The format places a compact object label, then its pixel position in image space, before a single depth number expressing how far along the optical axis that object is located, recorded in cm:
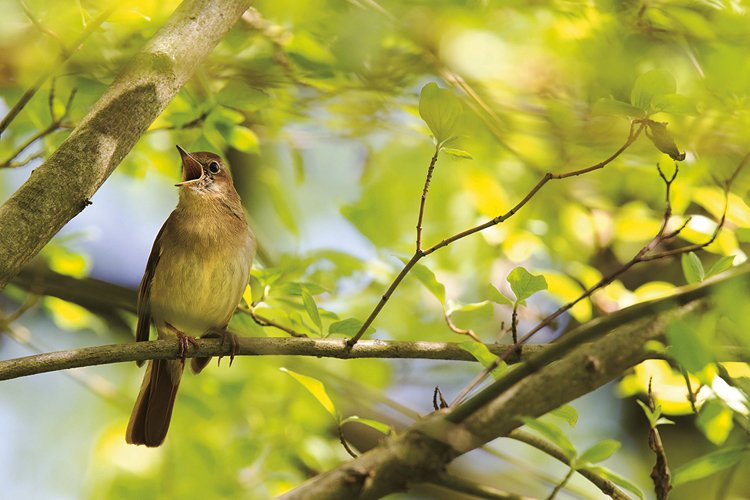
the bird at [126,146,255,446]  851
